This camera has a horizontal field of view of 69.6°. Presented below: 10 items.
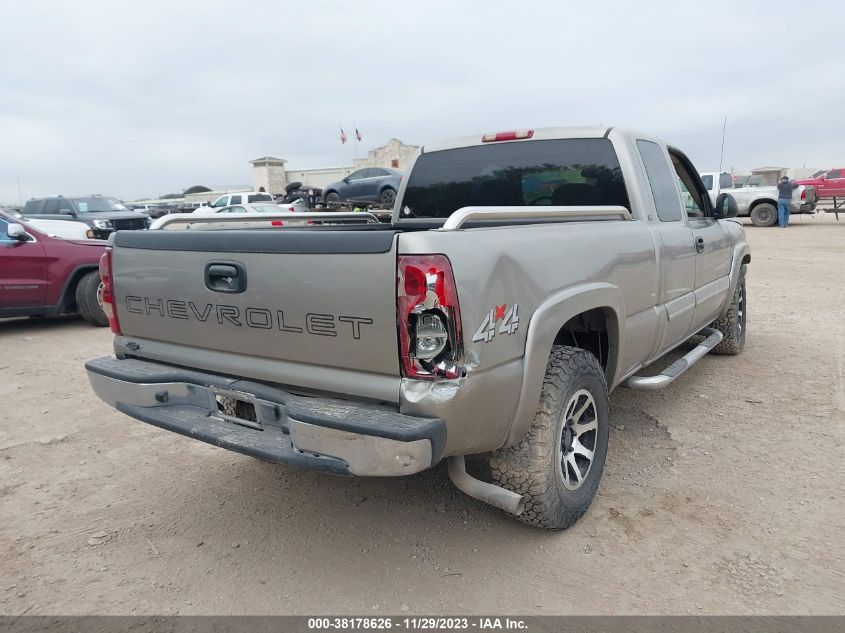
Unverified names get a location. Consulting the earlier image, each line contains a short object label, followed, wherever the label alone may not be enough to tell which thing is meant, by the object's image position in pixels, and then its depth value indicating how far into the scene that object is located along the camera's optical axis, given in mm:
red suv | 7113
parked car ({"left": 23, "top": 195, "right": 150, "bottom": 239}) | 14914
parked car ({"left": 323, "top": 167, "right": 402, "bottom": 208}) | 19875
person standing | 19453
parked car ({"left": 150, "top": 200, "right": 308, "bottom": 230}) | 19656
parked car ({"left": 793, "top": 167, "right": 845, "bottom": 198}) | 25766
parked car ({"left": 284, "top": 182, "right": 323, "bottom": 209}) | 23375
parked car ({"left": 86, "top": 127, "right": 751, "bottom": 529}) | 2152
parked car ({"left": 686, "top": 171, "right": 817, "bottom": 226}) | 19719
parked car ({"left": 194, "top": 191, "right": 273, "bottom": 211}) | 25652
